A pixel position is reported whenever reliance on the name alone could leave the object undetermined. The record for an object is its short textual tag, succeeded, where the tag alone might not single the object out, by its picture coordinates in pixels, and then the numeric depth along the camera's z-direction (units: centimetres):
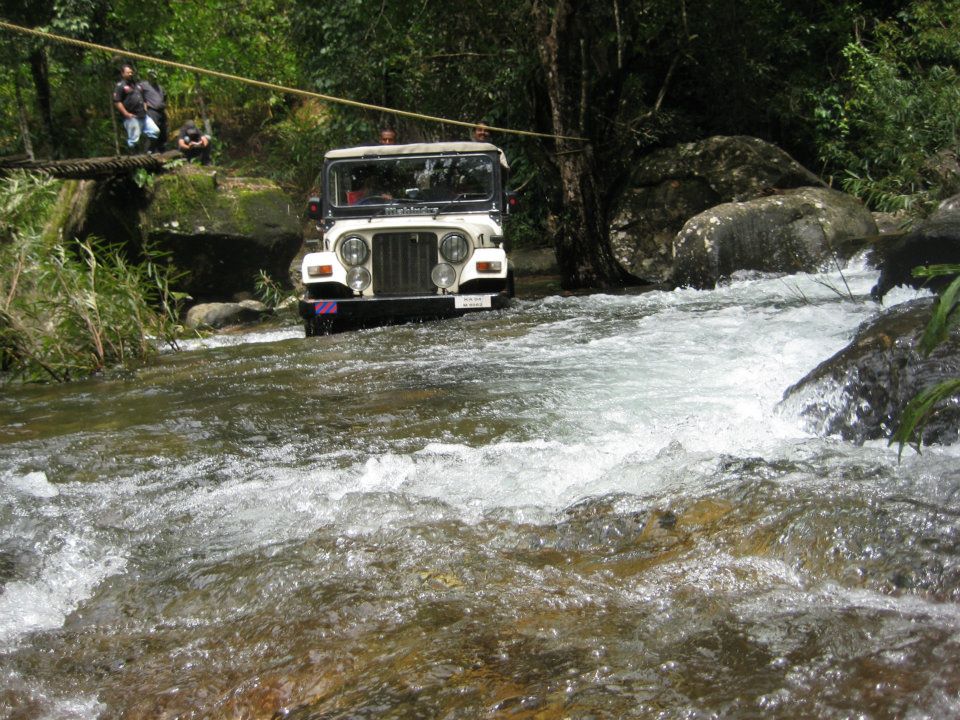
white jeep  845
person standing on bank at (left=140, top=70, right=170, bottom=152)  1382
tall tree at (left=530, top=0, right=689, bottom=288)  1114
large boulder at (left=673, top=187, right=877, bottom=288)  993
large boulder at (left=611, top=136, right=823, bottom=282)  1164
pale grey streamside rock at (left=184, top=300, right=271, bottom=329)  1176
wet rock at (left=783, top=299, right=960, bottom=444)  401
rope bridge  1094
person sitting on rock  1476
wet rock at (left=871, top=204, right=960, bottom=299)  691
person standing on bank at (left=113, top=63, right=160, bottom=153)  1352
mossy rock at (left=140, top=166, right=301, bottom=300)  1241
